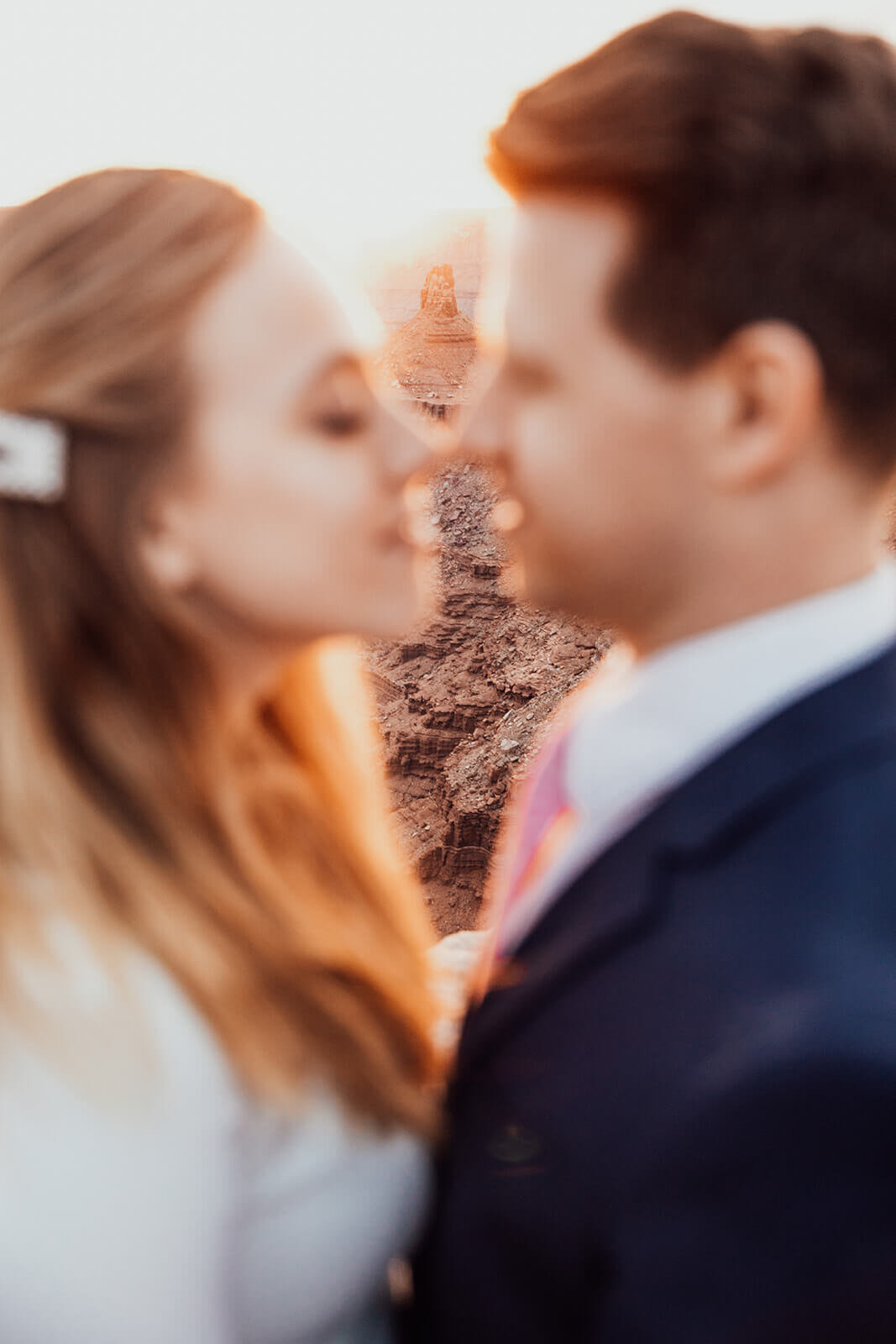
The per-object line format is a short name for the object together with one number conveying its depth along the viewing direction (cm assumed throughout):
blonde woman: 77
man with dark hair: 74
